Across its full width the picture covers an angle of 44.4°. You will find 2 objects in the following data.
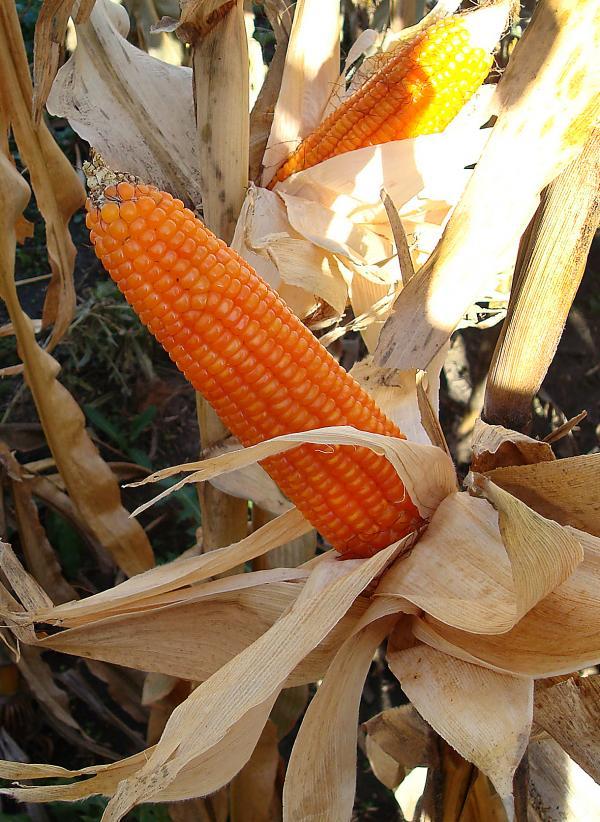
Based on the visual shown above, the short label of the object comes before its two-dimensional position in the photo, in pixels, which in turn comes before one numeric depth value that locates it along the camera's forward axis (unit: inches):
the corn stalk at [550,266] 21.9
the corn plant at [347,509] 19.4
